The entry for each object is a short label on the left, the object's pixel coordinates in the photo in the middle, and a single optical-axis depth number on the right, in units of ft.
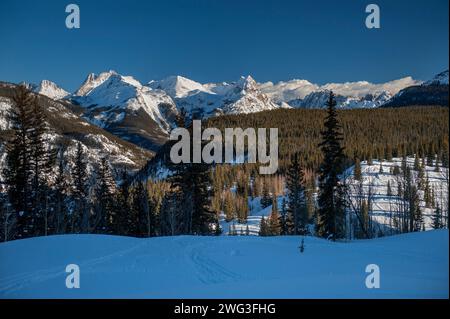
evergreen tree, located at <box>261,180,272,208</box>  317.42
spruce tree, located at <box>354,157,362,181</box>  265.79
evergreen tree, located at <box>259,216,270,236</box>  181.06
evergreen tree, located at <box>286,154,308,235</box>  124.17
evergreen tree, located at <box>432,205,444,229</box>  150.48
